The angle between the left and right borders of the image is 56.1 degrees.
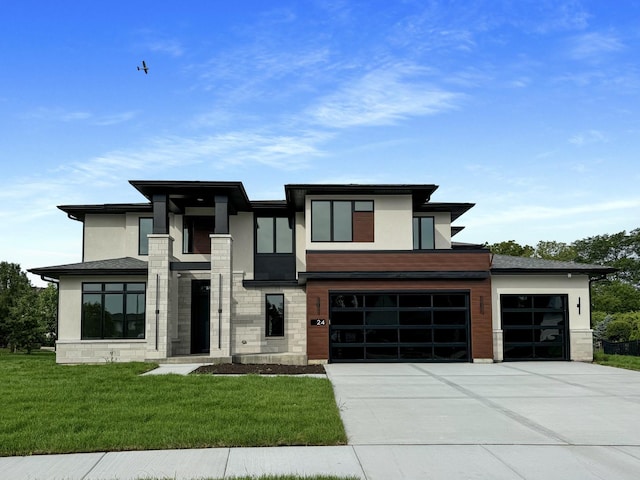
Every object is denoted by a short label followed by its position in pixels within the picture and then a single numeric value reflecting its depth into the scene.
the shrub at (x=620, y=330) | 39.66
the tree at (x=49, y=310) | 37.81
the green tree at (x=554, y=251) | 54.22
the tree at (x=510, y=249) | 48.12
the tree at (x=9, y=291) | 36.57
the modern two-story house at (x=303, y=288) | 20.83
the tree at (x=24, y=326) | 35.11
